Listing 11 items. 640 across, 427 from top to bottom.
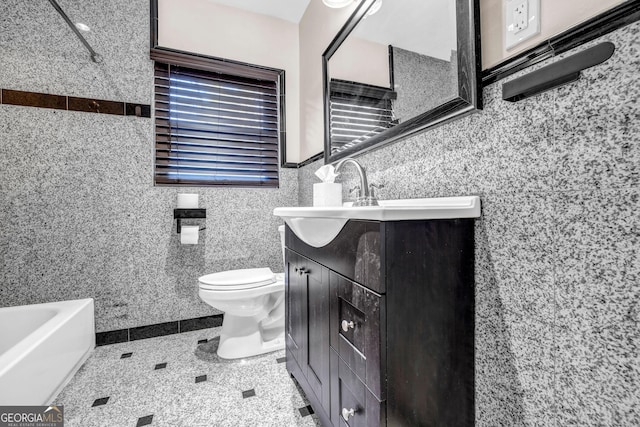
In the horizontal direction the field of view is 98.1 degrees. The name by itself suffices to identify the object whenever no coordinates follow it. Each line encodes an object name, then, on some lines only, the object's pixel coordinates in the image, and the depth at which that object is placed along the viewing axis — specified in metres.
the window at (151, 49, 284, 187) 1.92
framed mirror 0.85
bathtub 0.98
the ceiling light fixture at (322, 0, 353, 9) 1.58
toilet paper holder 1.84
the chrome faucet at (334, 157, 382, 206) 1.00
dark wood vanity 0.67
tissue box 1.34
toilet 1.49
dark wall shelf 0.56
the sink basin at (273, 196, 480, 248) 0.68
